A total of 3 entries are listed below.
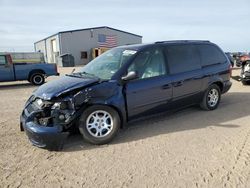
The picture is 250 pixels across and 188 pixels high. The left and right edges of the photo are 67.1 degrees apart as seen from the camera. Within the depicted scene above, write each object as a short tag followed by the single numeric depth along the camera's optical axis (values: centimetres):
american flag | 3106
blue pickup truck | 970
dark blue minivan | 304
